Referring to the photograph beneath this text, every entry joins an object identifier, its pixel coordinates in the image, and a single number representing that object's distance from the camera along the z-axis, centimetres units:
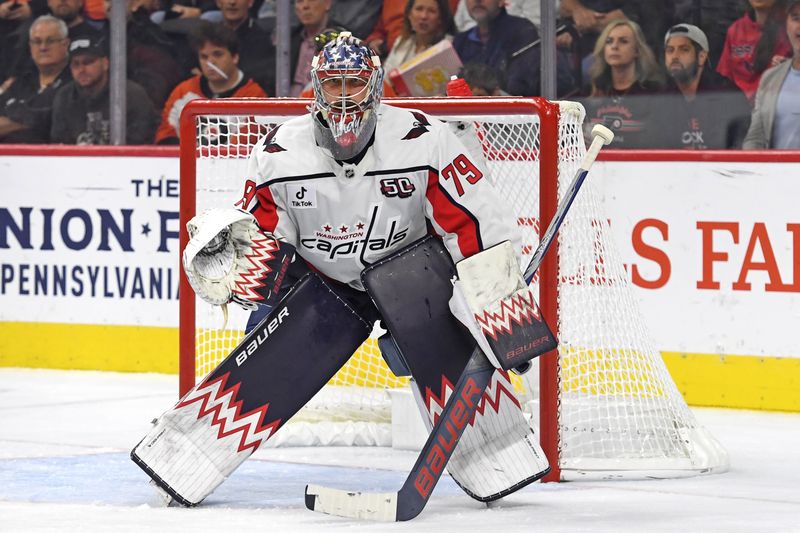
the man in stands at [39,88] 1733
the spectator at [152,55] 1661
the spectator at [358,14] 1598
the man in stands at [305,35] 1598
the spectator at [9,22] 1770
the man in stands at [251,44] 1625
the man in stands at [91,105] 1644
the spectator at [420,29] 1543
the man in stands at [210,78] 1644
